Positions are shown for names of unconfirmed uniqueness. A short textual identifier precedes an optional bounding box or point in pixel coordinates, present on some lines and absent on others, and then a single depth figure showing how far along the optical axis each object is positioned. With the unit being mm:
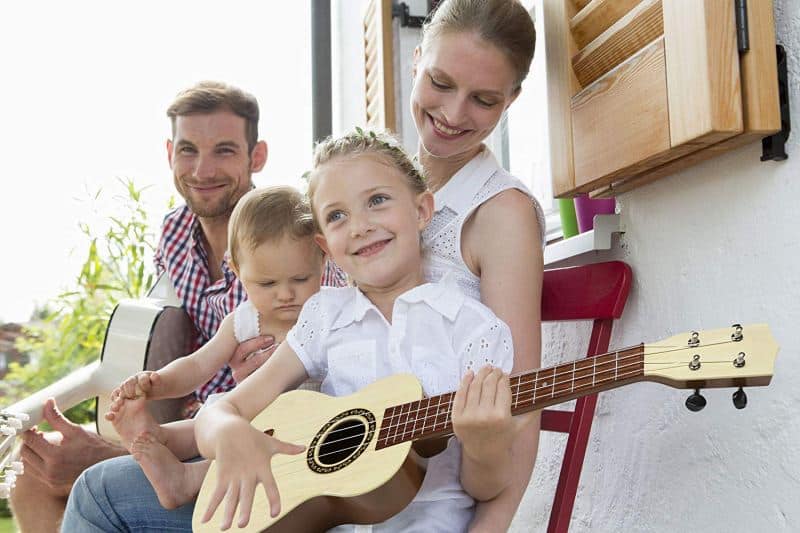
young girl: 1182
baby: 1541
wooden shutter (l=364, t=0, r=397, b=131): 2688
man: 1939
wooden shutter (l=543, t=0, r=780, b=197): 1079
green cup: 1778
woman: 1366
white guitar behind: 1972
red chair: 1408
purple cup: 1646
